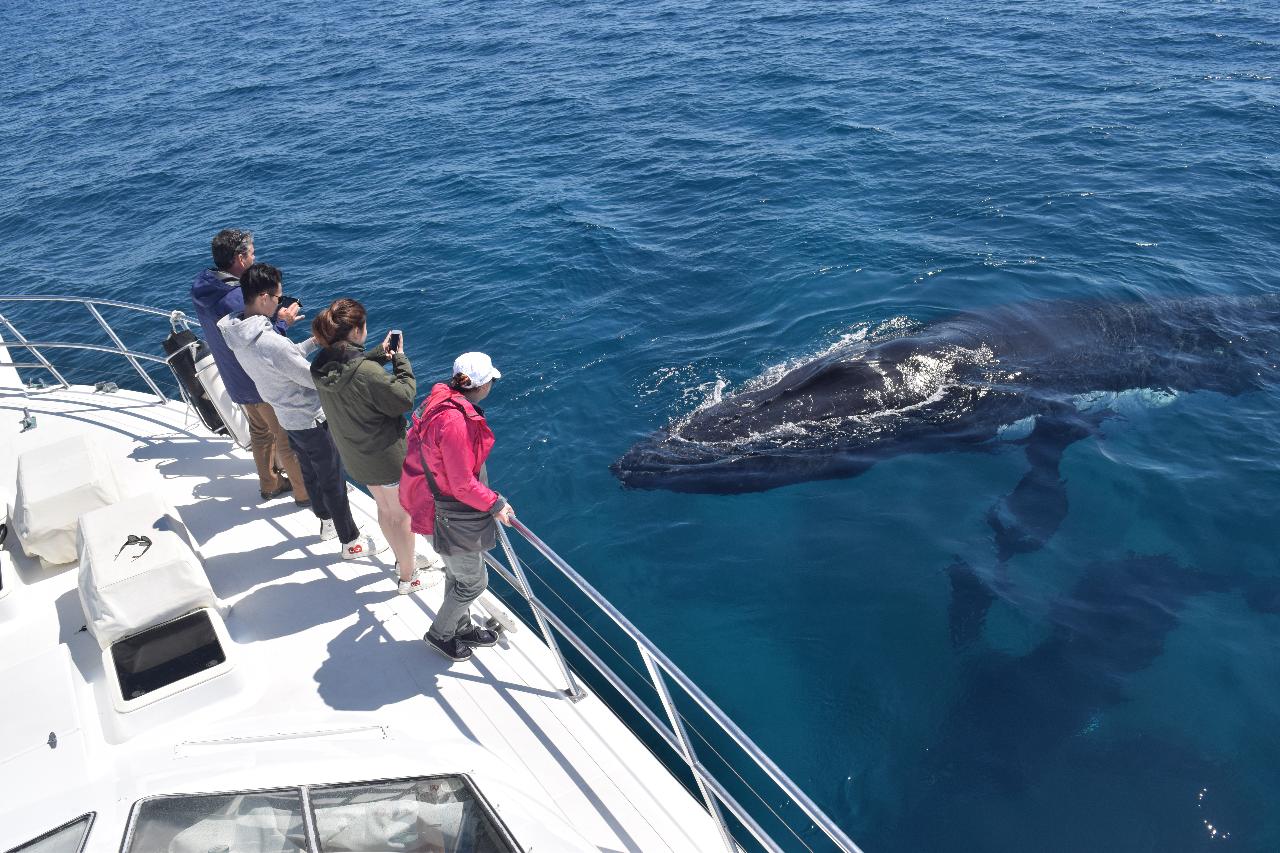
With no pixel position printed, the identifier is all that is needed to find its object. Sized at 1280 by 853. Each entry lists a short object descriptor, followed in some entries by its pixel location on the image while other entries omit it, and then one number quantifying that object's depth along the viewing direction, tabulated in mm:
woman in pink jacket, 6125
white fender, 9539
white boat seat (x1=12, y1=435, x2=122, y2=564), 7996
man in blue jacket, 8170
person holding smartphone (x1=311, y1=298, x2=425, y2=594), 6754
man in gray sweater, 7457
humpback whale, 11500
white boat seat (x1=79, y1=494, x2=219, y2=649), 6672
